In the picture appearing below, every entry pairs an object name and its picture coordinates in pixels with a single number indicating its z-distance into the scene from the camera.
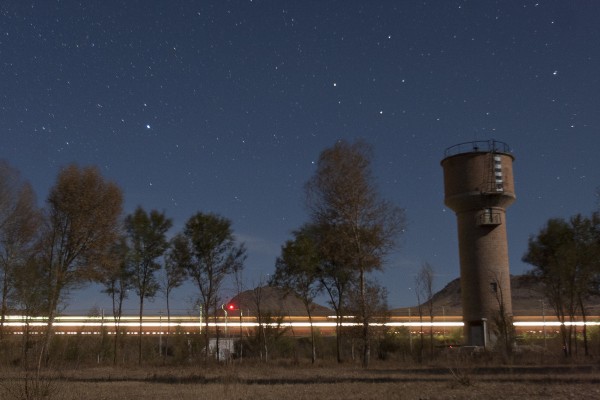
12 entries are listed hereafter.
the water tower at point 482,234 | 51.06
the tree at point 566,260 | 42.91
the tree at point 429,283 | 55.32
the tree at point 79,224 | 42.19
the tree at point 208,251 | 46.16
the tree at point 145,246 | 46.25
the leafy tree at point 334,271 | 42.47
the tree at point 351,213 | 40.34
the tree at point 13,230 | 40.06
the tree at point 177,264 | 46.47
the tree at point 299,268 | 45.69
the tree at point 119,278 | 44.91
